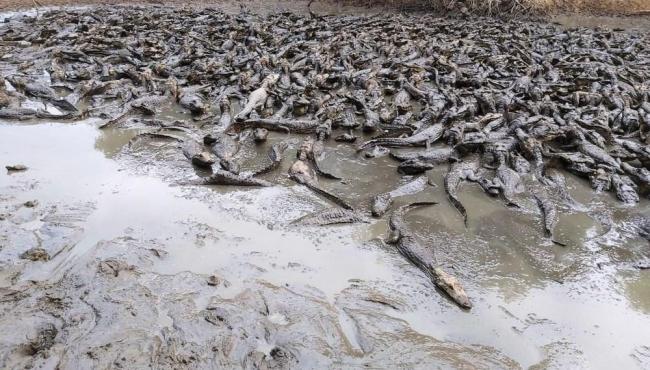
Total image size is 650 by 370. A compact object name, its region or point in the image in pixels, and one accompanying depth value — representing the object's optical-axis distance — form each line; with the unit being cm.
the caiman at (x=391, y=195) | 483
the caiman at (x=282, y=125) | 676
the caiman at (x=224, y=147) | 562
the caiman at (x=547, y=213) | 460
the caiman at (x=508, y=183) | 516
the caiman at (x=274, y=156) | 561
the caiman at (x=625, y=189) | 520
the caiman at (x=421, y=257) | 371
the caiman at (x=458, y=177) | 500
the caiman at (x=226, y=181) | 527
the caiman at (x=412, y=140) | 629
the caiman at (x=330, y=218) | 463
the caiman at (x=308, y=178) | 502
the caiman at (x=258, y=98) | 707
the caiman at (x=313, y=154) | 557
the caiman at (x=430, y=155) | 585
